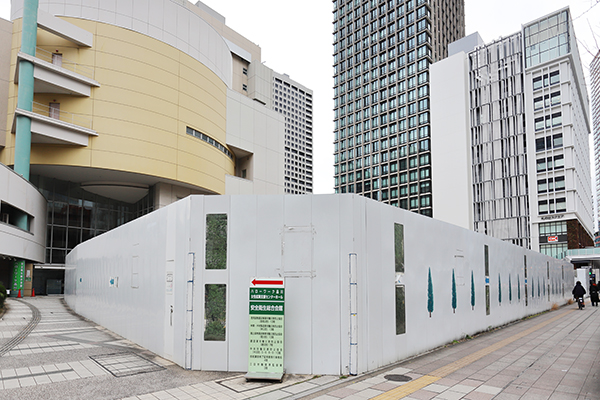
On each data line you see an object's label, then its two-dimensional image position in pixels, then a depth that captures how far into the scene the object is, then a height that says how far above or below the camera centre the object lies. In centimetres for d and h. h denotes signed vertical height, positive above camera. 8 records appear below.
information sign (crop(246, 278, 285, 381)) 764 -139
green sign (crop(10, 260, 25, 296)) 3094 -188
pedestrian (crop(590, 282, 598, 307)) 2630 -278
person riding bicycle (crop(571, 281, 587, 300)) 2414 -241
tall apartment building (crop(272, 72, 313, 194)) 18388 +5223
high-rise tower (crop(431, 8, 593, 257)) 6469 +1791
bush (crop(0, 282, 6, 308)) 1882 -203
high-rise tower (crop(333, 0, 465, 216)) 8206 +3203
